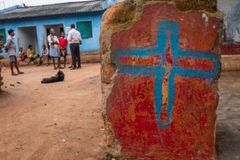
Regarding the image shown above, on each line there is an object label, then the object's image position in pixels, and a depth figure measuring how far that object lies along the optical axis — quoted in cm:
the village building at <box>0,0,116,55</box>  1505
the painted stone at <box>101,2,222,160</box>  261
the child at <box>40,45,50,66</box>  1451
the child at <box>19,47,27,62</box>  1515
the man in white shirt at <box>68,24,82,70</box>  1046
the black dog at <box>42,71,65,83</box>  790
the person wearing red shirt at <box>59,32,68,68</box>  1173
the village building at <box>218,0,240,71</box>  784
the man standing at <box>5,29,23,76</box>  908
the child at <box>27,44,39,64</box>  1471
